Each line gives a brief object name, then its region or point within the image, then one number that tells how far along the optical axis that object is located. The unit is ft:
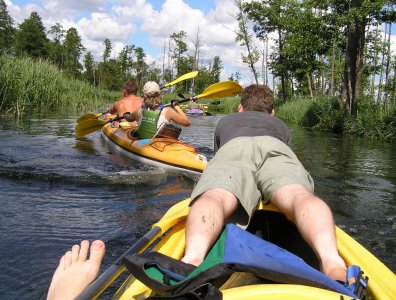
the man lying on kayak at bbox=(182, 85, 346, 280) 5.93
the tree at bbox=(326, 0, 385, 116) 42.42
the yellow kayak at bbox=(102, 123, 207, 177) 17.71
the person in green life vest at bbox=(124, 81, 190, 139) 19.75
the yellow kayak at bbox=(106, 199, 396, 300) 3.96
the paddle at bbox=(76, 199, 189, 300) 4.86
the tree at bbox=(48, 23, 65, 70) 154.10
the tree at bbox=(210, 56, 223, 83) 153.89
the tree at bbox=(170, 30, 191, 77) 140.11
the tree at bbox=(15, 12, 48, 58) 148.25
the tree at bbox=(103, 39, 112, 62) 174.50
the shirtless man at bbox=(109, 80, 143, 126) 24.73
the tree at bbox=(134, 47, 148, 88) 158.61
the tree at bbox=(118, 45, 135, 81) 158.40
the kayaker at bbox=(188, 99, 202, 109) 66.59
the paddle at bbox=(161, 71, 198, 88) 24.80
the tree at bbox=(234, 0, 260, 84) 91.98
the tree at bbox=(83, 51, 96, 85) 173.17
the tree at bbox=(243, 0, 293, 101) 83.98
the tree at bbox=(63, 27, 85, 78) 156.90
